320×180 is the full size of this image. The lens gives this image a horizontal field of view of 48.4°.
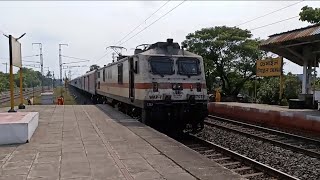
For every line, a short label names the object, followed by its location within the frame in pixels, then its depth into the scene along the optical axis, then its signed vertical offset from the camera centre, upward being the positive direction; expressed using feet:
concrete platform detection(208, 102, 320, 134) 44.68 -4.97
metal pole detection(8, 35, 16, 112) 36.22 +0.51
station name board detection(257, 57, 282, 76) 75.36 +3.71
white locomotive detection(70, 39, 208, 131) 40.27 -0.25
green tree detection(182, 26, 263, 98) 116.16 +9.59
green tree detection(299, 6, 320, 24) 76.48 +15.00
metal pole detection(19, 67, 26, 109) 56.93 -3.36
